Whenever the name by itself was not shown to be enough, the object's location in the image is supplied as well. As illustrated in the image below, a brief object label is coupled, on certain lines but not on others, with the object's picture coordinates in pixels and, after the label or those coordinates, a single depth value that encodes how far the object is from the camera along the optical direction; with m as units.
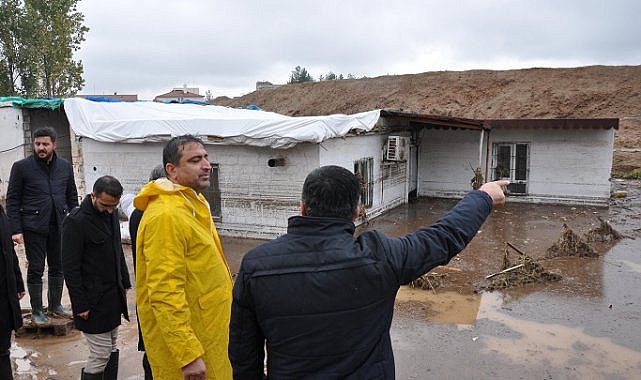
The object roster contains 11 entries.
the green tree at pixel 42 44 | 20.05
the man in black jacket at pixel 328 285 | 1.75
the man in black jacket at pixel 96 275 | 3.48
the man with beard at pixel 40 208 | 5.04
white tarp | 9.43
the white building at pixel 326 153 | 9.95
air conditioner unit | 12.60
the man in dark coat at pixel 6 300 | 3.21
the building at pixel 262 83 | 62.89
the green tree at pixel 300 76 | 55.59
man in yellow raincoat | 2.38
